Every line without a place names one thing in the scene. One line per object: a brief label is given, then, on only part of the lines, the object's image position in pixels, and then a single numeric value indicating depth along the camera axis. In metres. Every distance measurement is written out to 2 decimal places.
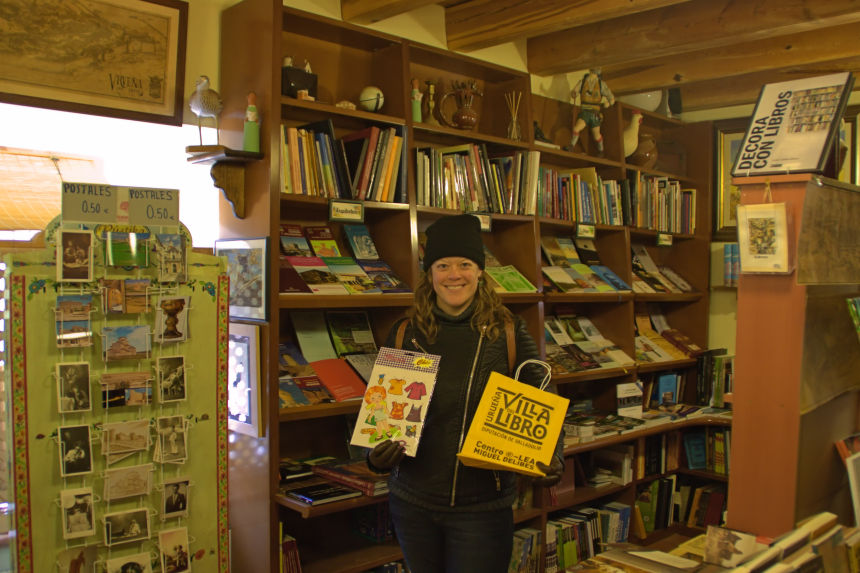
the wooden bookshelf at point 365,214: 2.55
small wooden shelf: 2.48
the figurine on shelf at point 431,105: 3.33
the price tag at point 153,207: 2.08
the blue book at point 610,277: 4.07
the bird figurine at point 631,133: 4.27
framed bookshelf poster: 1.72
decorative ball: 2.99
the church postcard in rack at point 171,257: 2.10
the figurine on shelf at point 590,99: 3.93
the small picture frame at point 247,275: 2.54
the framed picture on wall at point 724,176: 4.76
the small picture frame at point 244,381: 2.53
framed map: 2.29
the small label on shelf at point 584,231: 3.82
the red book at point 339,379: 2.75
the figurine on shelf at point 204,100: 2.54
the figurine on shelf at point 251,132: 2.53
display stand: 1.88
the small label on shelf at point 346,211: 2.72
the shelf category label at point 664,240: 4.49
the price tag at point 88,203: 1.95
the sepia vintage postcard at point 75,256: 1.92
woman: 2.01
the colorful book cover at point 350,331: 2.98
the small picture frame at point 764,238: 1.69
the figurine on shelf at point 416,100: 3.11
